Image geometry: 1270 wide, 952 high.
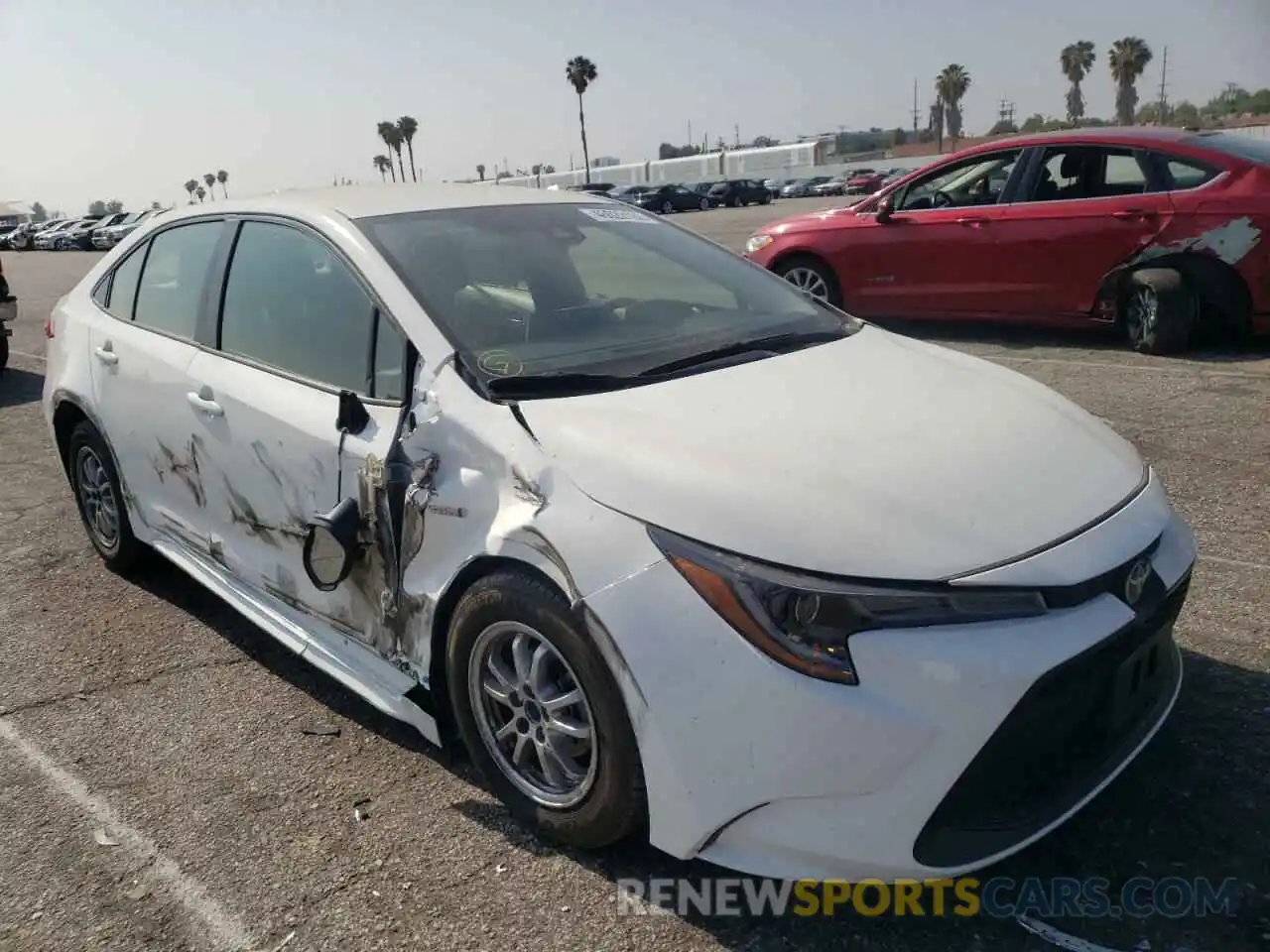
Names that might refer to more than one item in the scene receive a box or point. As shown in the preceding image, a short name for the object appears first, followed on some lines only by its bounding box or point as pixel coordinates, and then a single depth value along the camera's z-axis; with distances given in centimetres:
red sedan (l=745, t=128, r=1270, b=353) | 727
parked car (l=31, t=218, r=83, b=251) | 4859
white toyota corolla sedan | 209
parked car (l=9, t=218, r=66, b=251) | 5194
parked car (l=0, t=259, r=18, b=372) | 1042
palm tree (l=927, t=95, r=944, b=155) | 9265
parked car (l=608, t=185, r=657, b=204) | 4403
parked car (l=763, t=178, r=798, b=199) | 6295
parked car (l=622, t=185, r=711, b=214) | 4673
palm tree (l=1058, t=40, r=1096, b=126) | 8856
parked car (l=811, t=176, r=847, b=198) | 5794
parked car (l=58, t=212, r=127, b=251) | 4638
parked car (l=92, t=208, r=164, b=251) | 4268
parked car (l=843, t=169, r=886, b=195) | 5384
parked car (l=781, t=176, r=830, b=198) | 6157
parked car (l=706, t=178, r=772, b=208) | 5112
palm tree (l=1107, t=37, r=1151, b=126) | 7338
